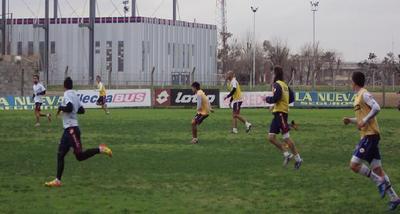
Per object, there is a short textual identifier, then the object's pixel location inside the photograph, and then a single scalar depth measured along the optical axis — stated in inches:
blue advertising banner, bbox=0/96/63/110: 1731.1
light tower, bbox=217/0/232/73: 4040.4
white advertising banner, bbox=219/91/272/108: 1820.9
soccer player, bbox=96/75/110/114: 1460.4
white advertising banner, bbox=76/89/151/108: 1764.3
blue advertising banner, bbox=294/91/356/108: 1887.3
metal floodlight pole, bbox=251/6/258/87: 3073.3
